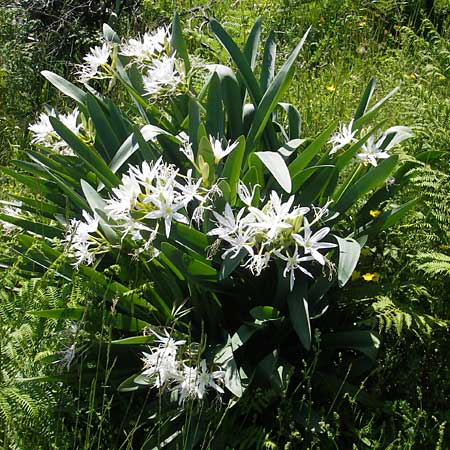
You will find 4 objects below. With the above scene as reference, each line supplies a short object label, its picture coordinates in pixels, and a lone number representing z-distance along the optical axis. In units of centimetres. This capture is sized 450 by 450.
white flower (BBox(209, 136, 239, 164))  237
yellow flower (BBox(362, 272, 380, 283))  267
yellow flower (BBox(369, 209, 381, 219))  271
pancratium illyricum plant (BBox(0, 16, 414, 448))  218
